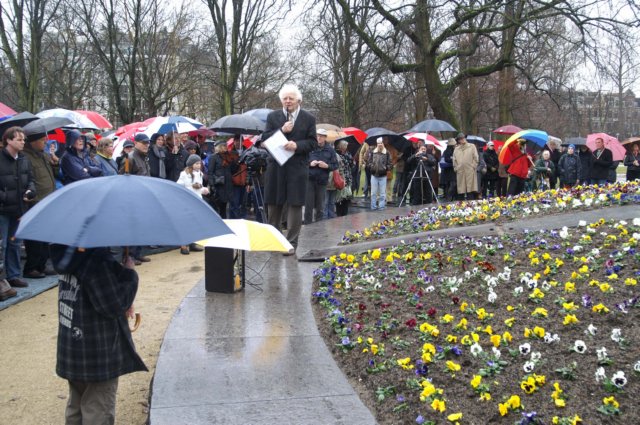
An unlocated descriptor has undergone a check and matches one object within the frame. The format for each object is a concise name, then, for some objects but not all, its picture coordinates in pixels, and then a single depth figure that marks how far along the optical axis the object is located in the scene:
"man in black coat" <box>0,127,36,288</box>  7.80
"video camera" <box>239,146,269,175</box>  10.88
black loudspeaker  6.57
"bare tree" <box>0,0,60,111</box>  26.69
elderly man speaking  7.86
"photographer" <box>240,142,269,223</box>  10.90
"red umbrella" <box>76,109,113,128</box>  14.59
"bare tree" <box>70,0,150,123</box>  28.83
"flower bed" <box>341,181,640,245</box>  8.73
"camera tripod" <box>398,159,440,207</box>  16.47
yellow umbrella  5.94
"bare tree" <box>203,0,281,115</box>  30.36
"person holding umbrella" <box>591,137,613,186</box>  16.59
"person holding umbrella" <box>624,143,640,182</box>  17.23
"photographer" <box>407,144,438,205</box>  16.59
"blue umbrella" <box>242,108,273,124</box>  17.44
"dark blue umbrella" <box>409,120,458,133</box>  18.42
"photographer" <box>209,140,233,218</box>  12.45
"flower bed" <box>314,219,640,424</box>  3.83
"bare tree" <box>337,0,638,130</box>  17.84
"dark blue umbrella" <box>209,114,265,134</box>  12.98
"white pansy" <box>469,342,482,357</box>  4.40
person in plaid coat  3.67
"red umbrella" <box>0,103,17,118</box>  10.23
